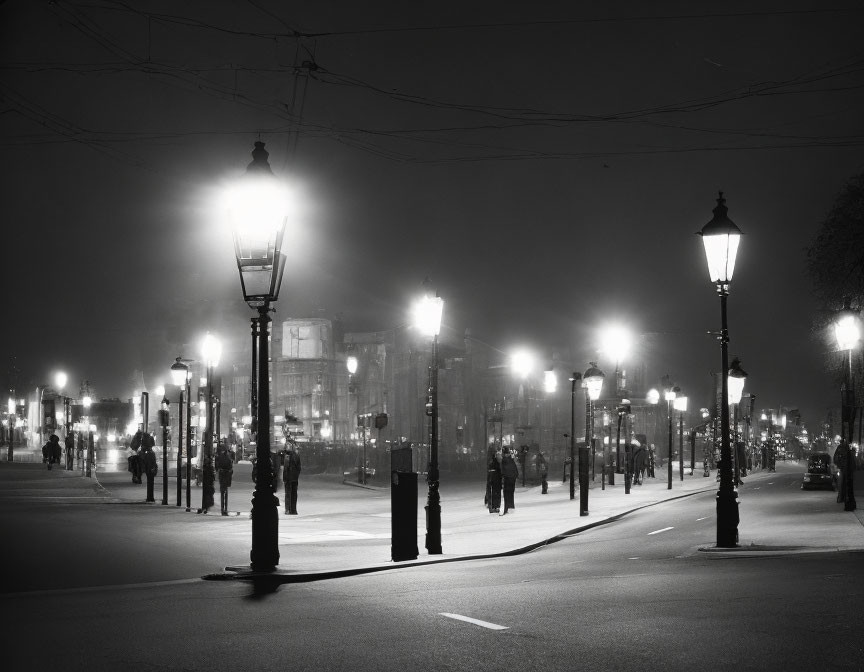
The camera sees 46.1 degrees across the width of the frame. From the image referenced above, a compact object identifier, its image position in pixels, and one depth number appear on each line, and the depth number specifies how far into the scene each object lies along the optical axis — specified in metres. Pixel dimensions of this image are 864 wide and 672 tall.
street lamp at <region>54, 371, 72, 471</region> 65.44
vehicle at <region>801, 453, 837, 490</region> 41.84
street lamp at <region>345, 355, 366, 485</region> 51.88
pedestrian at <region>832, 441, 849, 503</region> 28.29
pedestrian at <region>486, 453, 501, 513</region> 29.39
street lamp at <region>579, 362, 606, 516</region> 34.31
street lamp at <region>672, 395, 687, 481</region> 53.45
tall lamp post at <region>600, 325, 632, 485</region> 42.01
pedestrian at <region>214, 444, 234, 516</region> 27.09
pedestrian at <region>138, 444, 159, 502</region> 30.86
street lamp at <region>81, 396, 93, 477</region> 45.28
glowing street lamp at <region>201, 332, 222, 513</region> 27.88
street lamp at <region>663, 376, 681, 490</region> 48.81
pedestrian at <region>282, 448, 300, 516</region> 27.95
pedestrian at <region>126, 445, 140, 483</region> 40.46
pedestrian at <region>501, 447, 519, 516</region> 29.53
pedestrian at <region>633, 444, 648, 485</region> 50.78
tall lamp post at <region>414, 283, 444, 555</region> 17.47
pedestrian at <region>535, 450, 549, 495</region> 39.72
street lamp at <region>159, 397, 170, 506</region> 30.07
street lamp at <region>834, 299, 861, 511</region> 24.20
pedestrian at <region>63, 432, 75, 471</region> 51.19
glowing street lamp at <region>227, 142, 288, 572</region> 14.20
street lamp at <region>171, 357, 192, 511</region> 28.46
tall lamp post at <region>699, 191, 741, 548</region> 17.75
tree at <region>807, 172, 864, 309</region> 33.38
